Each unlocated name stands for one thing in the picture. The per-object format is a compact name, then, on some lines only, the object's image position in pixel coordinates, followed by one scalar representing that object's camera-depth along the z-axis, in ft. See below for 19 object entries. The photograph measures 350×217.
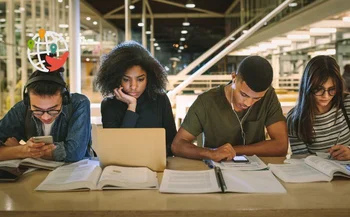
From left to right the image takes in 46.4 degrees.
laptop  5.07
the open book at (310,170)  4.67
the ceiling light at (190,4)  25.07
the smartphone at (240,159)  5.52
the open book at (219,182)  4.21
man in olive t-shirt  6.42
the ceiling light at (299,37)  26.05
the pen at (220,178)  4.25
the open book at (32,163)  5.32
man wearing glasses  5.72
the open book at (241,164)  5.13
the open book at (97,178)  4.34
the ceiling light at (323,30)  23.24
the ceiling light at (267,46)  28.17
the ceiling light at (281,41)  28.35
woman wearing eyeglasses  6.52
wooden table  3.67
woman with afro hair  6.88
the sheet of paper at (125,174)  4.57
